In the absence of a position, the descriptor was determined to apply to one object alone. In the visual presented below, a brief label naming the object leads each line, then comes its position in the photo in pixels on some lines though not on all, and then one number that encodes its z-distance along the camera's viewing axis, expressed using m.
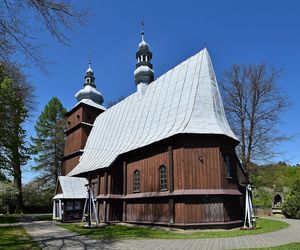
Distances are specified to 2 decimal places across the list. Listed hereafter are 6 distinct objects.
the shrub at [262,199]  35.69
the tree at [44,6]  6.52
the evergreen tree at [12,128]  20.66
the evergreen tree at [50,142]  43.69
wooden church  16.98
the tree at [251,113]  25.48
